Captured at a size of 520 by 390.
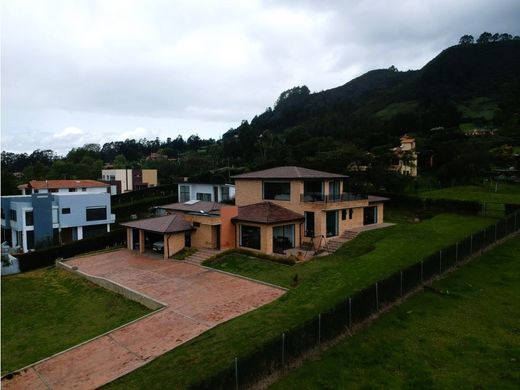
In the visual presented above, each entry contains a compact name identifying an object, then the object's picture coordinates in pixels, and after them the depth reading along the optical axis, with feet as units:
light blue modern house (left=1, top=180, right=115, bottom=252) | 126.31
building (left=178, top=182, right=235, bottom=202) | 151.02
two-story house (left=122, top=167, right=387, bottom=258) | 90.63
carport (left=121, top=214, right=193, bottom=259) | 90.86
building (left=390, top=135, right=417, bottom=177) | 152.32
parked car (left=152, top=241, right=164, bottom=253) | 95.86
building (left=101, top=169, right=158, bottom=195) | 241.76
